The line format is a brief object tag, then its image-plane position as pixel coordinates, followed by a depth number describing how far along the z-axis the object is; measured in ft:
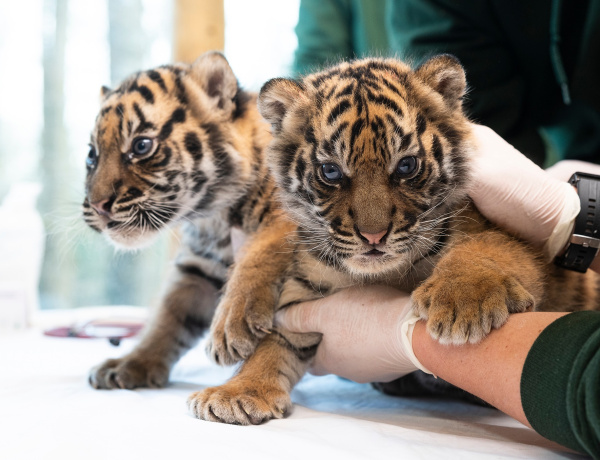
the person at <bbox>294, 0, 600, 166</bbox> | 3.08
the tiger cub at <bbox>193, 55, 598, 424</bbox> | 2.20
